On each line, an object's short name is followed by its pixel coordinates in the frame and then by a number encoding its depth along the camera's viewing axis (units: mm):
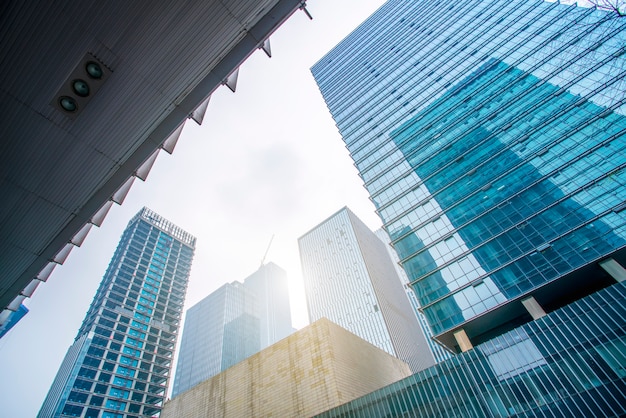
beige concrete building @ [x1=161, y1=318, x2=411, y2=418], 29031
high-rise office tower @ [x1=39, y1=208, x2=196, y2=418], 72000
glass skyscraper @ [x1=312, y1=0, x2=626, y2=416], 22172
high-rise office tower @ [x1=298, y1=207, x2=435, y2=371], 87000
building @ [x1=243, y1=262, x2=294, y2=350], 190250
